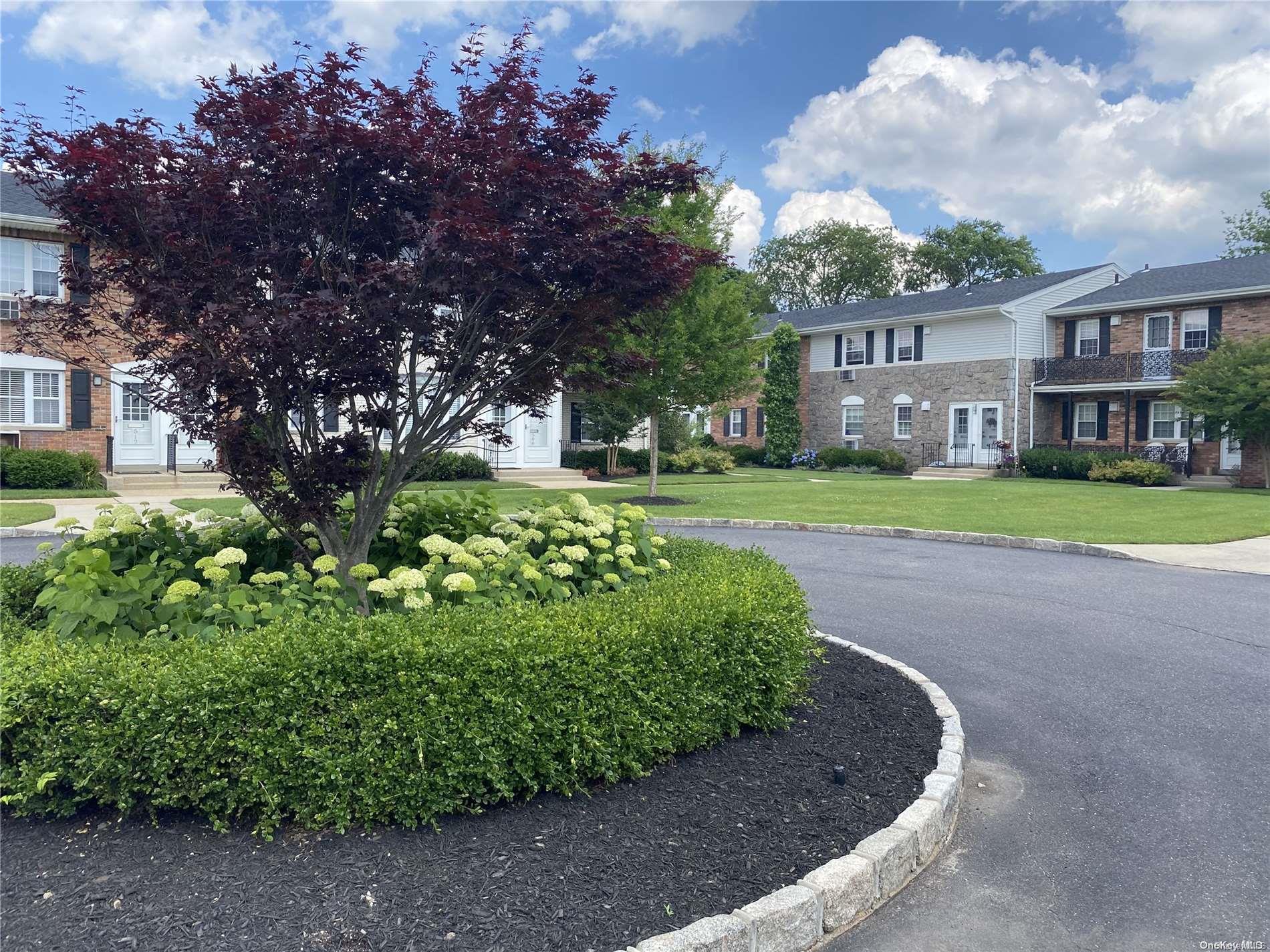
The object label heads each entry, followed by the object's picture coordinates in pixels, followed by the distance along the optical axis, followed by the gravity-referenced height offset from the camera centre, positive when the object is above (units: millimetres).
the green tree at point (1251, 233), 45719 +12358
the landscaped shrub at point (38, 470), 18375 -284
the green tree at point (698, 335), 16156 +2379
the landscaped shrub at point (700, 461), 28969 -74
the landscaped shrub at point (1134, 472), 24734 -360
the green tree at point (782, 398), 35031 +2475
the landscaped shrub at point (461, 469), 23484 -301
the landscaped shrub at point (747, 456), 36469 +140
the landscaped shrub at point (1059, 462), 26969 -55
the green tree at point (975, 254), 53125 +12795
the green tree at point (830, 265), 57438 +13324
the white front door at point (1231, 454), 25703 +192
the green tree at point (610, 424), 26375 +1092
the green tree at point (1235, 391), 22398 +1859
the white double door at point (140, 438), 21562 +476
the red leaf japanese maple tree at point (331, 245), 4500 +1175
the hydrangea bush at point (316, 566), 4184 -619
